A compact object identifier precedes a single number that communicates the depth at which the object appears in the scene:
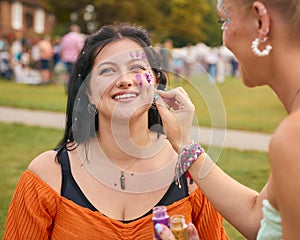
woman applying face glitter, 1.30
